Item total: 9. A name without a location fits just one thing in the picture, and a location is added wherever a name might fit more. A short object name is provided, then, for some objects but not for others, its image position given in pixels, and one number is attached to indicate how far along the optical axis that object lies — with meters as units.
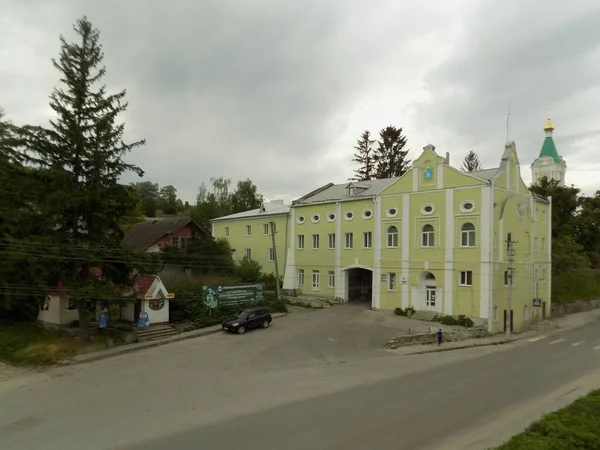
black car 26.98
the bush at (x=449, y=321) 29.83
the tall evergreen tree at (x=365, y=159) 67.69
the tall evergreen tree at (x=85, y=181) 21.44
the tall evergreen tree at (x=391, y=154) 64.94
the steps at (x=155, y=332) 25.00
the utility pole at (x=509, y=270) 28.28
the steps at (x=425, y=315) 31.33
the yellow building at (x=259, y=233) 43.75
